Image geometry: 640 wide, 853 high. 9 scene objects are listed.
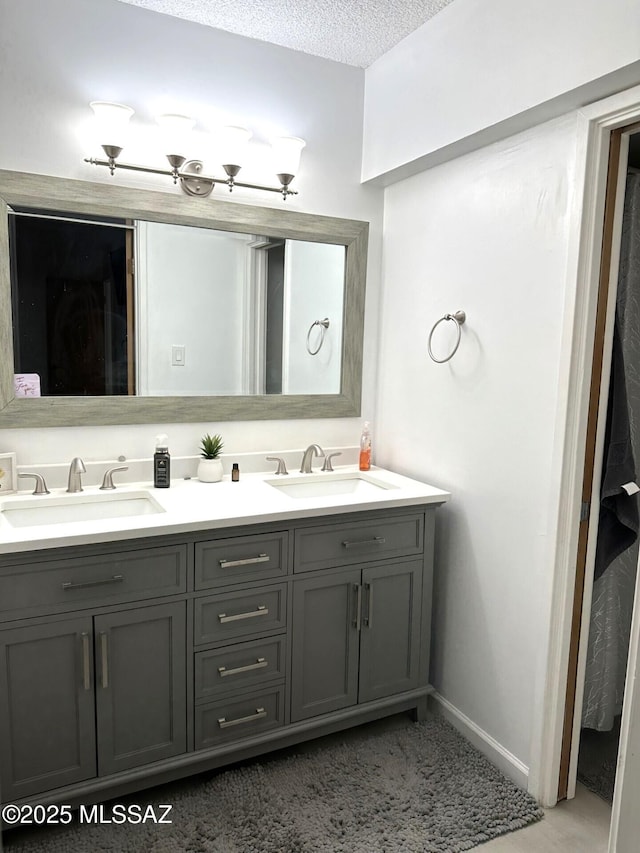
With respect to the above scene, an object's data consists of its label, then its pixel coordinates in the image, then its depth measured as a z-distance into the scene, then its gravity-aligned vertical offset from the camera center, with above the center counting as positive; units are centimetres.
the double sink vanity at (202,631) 176 -89
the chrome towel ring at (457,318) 231 +11
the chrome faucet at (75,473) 218 -46
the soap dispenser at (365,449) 272 -43
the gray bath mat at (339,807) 181 -139
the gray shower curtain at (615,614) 223 -94
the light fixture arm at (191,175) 224 +58
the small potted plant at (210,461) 240 -45
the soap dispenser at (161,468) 229 -45
